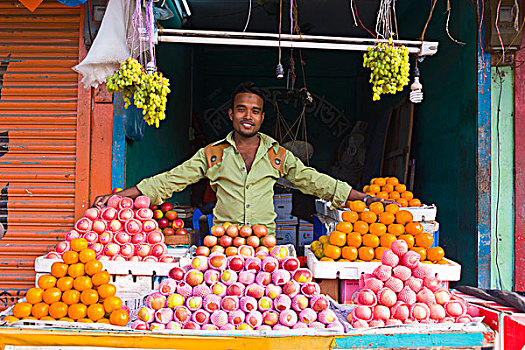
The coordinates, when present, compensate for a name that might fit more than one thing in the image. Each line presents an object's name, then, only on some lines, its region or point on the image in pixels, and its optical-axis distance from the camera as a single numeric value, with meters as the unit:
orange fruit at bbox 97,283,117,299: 2.18
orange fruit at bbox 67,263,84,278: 2.29
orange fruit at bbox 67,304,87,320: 2.10
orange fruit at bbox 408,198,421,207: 3.65
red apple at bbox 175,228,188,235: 3.18
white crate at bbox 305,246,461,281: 2.44
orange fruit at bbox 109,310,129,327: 2.02
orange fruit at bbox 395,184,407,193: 3.90
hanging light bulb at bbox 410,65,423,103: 3.06
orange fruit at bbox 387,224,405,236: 2.65
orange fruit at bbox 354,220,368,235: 2.68
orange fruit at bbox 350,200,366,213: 2.83
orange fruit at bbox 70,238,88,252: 2.44
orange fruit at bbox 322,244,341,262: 2.57
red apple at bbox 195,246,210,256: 2.60
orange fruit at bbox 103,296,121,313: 2.11
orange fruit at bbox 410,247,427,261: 2.53
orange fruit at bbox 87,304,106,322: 2.09
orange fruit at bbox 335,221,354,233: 2.68
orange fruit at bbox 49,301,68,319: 2.11
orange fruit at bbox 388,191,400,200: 3.80
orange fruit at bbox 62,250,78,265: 2.34
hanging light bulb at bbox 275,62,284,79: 2.87
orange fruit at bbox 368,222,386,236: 2.66
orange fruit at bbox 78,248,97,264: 2.37
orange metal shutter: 3.83
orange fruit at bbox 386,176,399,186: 4.00
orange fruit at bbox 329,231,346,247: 2.61
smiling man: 3.08
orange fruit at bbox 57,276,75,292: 2.21
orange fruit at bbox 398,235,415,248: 2.57
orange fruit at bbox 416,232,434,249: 2.57
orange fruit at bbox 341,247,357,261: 2.56
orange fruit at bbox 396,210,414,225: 2.74
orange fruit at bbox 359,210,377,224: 2.74
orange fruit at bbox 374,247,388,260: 2.56
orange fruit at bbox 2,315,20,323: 2.03
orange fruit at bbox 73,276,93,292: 2.21
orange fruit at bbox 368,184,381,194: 3.95
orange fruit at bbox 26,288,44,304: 2.15
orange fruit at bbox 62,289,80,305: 2.16
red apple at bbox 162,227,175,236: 3.12
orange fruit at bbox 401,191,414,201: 3.76
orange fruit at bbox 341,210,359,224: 2.78
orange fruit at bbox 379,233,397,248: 2.59
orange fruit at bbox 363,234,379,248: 2.60
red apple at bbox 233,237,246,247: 2.70
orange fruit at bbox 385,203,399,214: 2.78
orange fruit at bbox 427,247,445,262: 2.51
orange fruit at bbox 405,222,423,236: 2.66
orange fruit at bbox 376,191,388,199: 3.81
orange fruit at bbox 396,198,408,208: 3.68
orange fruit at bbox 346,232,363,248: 2.62
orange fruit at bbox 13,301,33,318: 2.09
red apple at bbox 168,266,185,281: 2.28
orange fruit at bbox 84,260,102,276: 2.30
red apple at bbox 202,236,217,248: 2.67
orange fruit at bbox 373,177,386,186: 4.06
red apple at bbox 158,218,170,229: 3.20
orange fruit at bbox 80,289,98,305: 2.15
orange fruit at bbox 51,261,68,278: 2.28
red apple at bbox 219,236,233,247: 2.70
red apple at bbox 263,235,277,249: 2.73
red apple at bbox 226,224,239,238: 2.77
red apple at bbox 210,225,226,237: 2.77
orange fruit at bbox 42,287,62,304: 2.15
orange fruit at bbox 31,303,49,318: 2.11
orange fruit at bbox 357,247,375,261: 2.54
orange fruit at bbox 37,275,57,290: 2.22
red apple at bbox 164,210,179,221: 3.30
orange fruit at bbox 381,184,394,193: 3.91
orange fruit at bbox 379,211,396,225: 2.73
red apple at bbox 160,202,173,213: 3.38
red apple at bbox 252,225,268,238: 2.81
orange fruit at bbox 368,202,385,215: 2.79
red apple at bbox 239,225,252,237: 2.78
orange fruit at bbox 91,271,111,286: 2.25
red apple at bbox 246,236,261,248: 2.71
